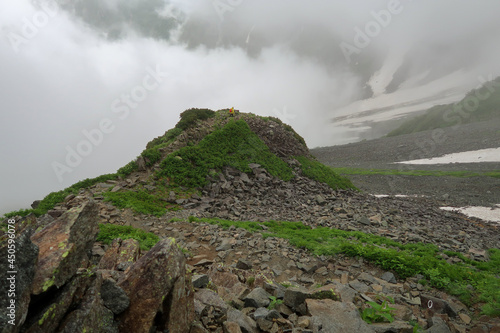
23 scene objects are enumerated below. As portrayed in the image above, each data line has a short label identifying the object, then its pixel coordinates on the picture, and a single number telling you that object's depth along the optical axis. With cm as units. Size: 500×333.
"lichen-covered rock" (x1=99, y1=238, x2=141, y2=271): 681
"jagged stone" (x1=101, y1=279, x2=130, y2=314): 428
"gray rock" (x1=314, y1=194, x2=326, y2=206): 2366
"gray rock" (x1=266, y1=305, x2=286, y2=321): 599
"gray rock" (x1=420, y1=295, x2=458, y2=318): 794
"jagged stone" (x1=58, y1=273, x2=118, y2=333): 352
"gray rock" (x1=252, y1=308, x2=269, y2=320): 595
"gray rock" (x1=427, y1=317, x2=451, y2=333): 651
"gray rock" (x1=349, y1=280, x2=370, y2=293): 877
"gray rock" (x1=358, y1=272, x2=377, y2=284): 1000
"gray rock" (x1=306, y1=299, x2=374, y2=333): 557
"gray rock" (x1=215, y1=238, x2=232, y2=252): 1248
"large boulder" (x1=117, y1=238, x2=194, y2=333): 436
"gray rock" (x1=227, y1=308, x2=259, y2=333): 548
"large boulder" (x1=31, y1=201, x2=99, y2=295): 356
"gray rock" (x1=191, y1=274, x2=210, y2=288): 724
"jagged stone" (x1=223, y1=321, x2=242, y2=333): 523
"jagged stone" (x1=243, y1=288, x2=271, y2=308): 666
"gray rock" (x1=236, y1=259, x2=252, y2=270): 1058
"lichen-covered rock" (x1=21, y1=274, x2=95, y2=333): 324
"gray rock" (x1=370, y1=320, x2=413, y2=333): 575
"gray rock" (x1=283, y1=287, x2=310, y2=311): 665
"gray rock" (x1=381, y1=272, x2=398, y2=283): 1030
